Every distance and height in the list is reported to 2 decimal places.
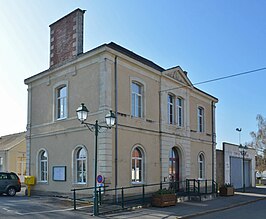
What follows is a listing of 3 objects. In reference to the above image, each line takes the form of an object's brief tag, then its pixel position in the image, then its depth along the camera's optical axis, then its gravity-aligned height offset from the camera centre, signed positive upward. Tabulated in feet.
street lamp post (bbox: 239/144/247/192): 66.78 -2.48
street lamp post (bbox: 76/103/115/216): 30.16 +2.61
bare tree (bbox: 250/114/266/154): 118.06 +0.84
